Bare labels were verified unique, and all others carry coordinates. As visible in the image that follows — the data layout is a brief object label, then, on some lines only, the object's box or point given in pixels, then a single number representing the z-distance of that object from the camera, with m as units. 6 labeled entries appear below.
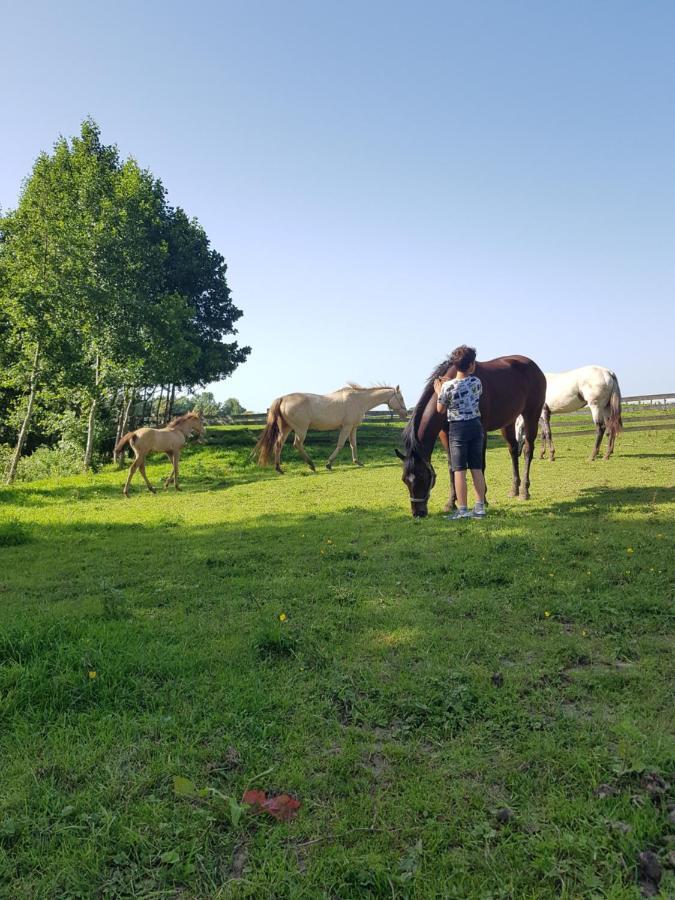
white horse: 15.42
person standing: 7.63
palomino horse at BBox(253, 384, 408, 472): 16.23
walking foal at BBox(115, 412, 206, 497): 13.90
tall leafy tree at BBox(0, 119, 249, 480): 19.11
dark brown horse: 8.34
